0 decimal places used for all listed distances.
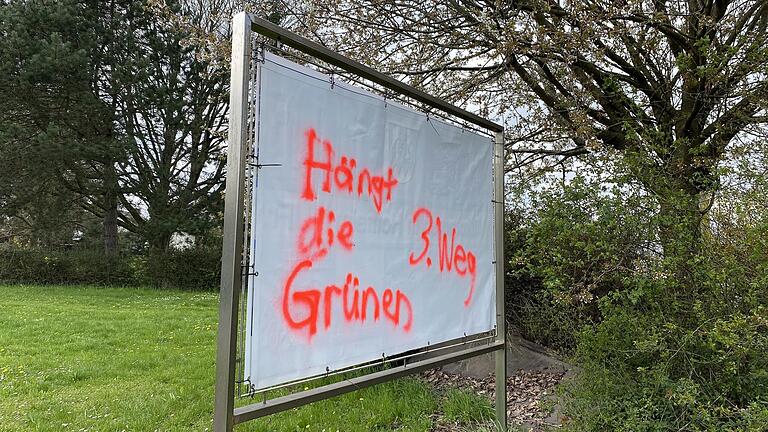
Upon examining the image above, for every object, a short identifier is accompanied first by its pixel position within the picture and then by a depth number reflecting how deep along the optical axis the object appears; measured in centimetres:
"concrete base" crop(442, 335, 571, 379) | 491
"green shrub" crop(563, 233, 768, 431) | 259
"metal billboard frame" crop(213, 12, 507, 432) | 181
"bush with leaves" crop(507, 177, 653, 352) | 325
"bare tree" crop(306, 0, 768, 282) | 357
